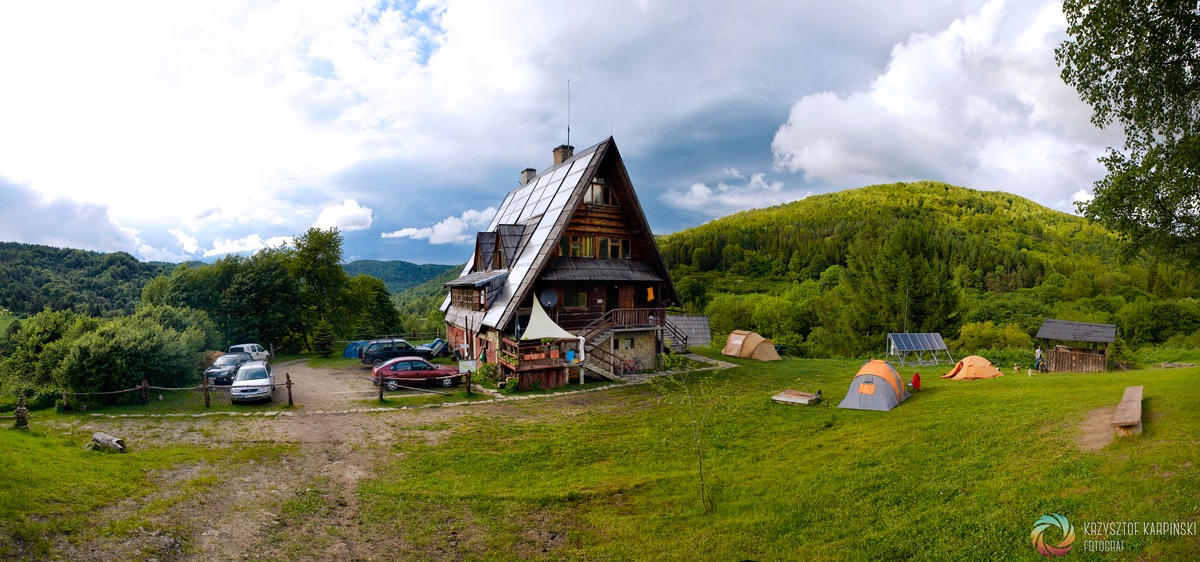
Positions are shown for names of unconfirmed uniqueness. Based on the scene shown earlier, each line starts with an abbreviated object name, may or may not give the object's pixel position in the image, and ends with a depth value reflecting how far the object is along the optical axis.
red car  20.77
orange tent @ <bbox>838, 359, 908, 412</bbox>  14.94
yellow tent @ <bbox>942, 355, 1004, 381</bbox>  19.83
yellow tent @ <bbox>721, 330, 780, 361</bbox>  29.84
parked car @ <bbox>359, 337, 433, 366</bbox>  27.83
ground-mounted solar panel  26.81
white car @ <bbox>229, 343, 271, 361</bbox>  27.48
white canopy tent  20.61
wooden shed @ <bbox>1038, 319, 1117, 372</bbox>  22.38
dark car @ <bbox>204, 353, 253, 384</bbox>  21.55
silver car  17.83
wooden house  21.73
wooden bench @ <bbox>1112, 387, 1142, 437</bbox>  8.34
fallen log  11.50
